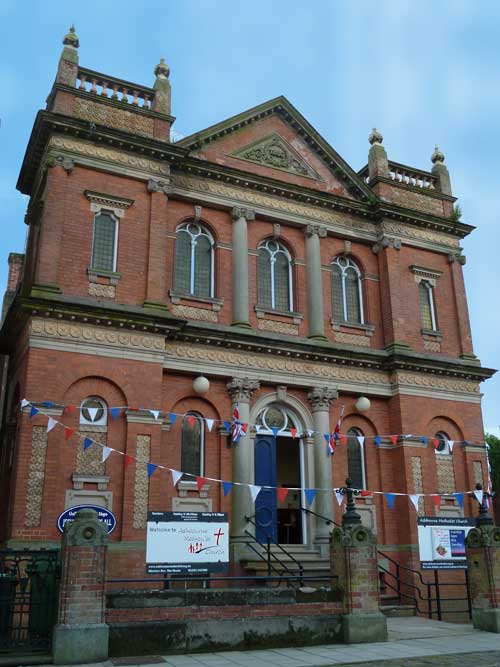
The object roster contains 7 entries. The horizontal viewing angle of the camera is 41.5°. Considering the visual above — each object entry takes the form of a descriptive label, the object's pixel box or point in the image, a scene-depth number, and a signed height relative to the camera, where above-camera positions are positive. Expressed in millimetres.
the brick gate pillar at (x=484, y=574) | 13898 -369
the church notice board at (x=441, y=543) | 16500 +324
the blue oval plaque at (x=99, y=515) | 14367 +938
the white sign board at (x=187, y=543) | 12914 +306
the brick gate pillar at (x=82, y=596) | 9805 -514
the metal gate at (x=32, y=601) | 10109 -600
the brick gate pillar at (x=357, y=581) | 12055 -425
